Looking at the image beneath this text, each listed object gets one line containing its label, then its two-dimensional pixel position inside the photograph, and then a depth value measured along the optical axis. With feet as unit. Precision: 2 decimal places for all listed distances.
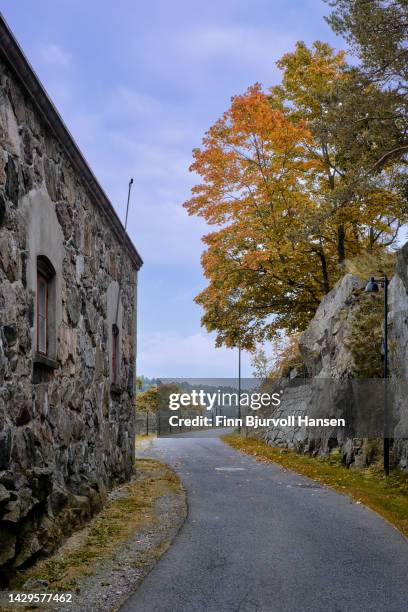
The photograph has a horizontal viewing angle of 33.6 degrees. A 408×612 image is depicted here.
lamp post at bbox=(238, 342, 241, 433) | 126.21
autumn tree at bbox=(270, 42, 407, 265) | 53.42
